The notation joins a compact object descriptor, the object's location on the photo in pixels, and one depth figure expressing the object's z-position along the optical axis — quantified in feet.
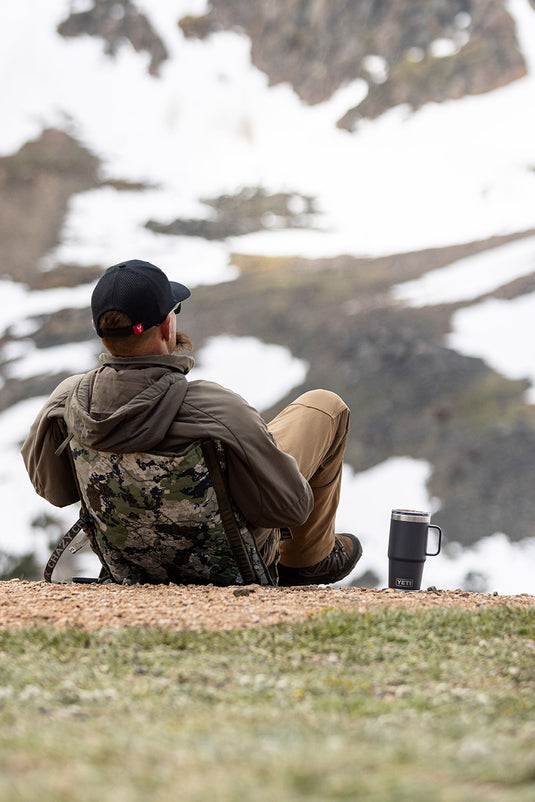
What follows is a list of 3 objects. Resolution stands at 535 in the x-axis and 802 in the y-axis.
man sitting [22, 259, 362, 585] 30.63
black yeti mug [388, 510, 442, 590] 40.55
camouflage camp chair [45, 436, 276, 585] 31.17
